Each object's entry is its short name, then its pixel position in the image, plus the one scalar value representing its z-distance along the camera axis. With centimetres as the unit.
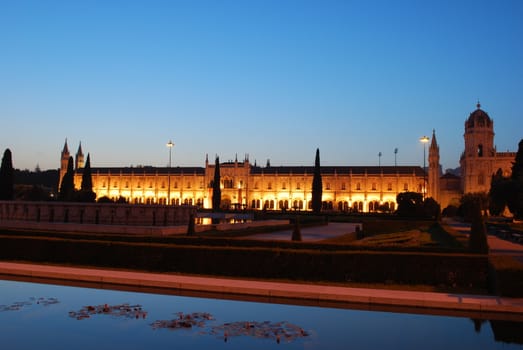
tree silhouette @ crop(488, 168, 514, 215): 4391
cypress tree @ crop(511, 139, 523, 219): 4124
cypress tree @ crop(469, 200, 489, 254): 1458
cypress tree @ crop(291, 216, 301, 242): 2145
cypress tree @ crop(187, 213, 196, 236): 2269
